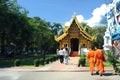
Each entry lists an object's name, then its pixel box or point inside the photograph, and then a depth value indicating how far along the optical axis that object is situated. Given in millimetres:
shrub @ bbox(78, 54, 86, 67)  9425
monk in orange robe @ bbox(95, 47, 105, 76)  6854
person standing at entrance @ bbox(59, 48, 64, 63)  11506
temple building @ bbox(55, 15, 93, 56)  20032
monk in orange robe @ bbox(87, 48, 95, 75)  6976
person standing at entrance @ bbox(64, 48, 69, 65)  10931
